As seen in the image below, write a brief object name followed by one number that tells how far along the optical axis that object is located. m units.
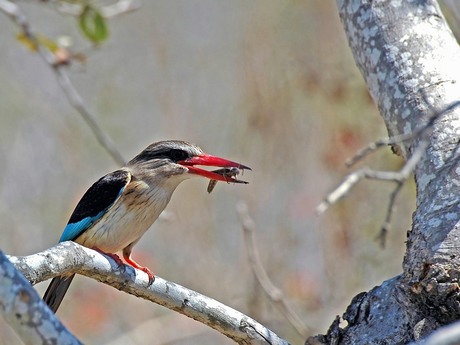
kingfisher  8.09
